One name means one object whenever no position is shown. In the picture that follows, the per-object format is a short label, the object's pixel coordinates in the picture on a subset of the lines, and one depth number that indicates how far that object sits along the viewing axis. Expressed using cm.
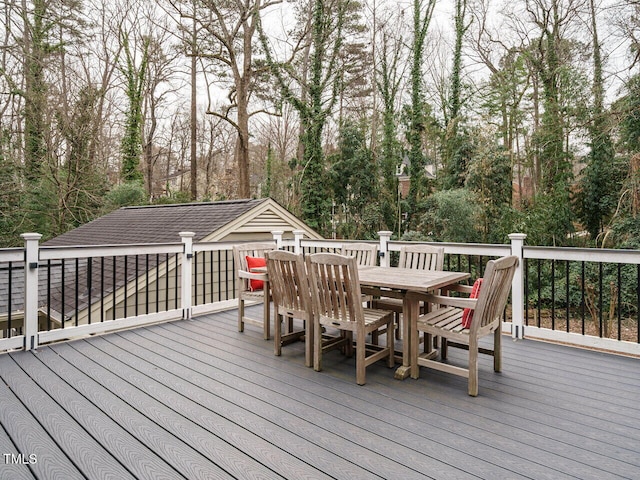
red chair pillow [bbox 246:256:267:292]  449
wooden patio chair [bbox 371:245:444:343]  398
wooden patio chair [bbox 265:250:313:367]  325
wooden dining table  296
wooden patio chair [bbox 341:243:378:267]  451
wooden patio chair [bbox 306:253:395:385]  292
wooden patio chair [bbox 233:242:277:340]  405
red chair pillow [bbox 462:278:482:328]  284
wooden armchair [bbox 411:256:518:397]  271
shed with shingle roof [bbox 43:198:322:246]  816
